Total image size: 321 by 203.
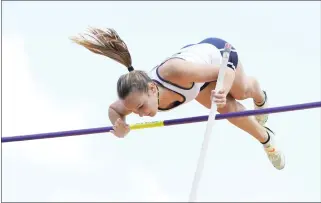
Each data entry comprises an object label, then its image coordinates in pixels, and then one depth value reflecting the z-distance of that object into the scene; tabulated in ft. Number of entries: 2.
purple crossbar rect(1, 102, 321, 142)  33.58
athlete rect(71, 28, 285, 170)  34.35
